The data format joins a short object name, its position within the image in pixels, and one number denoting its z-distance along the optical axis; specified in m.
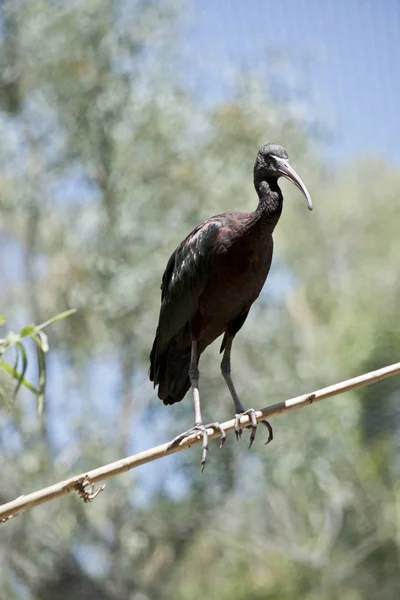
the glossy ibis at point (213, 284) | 8.58
